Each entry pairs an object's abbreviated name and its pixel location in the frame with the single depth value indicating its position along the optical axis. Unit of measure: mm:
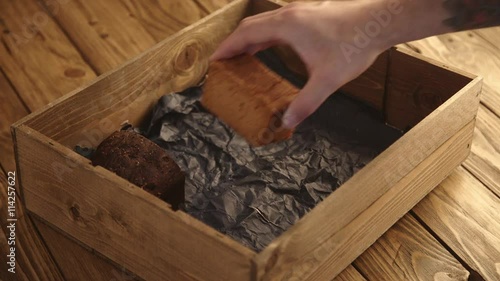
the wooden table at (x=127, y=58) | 1651
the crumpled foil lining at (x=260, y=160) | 1698
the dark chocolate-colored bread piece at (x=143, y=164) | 1654
